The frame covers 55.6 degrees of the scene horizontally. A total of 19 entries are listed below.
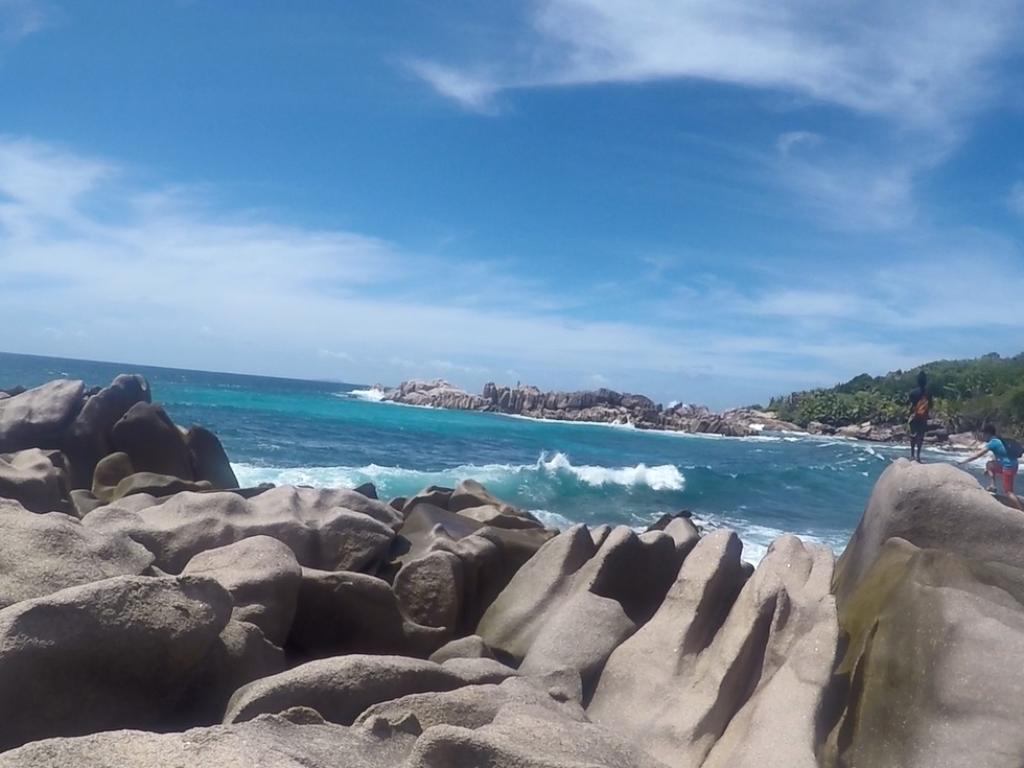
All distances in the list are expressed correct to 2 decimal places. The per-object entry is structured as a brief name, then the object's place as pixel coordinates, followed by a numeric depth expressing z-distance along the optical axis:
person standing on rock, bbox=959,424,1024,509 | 10.92
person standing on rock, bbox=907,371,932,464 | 11.96
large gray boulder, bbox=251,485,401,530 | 7.33
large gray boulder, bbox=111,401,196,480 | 11.80
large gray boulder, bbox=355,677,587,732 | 3.42
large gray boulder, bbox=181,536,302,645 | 4.73
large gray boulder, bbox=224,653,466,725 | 3.44
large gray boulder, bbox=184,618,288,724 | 3.76
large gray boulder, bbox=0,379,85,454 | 11.57
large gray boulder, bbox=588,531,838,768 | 4.47
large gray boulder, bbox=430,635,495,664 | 5.30
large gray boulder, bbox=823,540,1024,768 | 4.32
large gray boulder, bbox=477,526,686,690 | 5.53
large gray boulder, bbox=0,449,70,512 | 7.19
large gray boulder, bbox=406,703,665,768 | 2.92
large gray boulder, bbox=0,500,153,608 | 4.00
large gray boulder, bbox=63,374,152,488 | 11.52
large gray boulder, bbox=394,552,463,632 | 6.35
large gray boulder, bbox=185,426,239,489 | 12.70
